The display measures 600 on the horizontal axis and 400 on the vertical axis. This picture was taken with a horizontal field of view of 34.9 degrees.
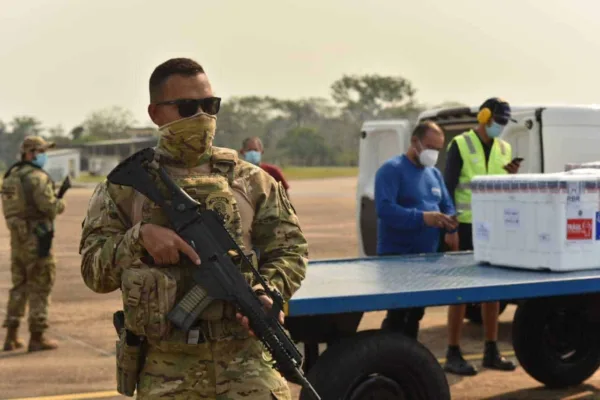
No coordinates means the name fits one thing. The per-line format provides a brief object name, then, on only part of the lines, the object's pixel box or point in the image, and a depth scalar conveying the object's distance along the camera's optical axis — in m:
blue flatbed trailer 4.26
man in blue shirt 5.88
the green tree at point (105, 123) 130.75
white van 6.84
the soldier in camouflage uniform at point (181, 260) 2.74
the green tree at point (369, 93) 110.88
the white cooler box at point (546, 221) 5.01
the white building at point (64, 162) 76.90
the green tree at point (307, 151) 105.31
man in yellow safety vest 6.45
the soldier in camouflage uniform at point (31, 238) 7.41
